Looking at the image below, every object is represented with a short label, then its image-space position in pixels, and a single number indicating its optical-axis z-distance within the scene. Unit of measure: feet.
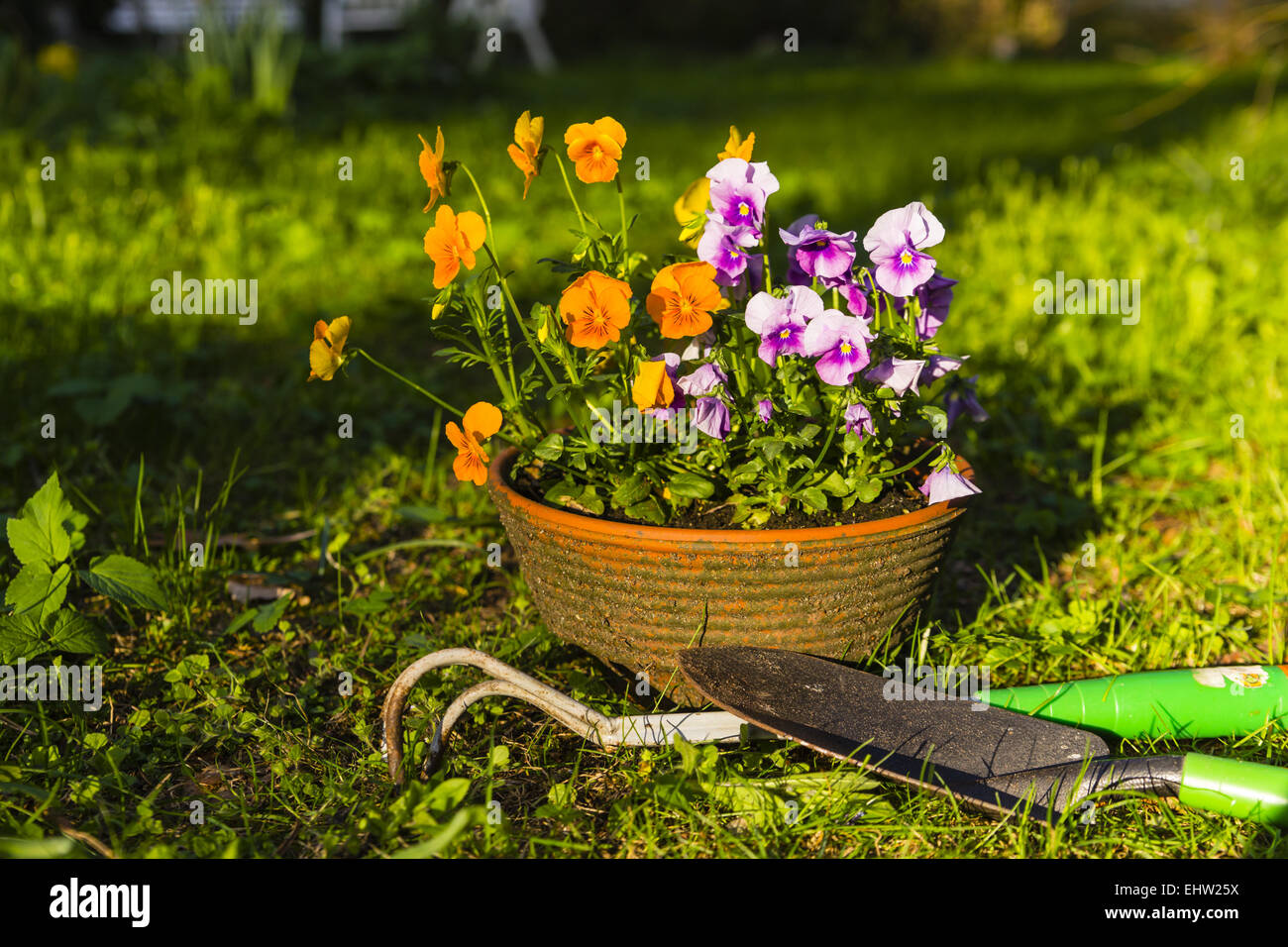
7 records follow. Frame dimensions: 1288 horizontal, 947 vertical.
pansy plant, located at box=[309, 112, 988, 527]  5.19
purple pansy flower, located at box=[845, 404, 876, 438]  5.36
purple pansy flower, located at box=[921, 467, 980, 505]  5.43
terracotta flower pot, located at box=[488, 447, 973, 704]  5.33
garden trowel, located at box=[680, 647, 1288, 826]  4.96
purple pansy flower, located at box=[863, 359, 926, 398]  5.37
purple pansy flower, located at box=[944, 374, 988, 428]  6.21
